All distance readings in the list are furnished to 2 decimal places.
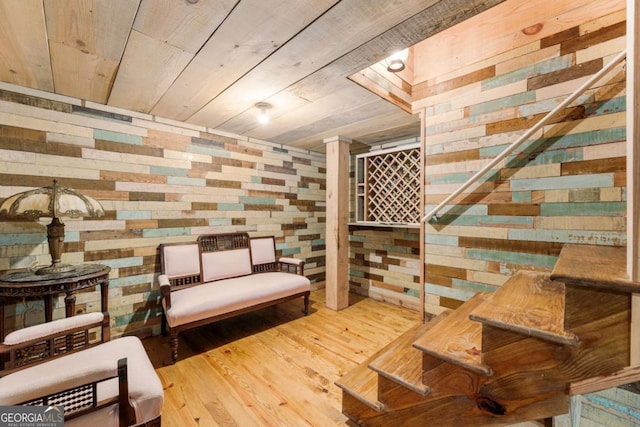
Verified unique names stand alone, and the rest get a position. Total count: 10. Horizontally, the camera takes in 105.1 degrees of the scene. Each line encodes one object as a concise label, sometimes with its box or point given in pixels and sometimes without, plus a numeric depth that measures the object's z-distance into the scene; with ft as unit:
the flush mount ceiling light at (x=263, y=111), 6.75
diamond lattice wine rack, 8.91
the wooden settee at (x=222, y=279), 6.43
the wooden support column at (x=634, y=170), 2.37
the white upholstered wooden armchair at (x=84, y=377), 2.81
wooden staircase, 2.52
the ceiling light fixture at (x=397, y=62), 5.66
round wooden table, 4.71
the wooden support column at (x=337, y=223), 9.48
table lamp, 4.94
